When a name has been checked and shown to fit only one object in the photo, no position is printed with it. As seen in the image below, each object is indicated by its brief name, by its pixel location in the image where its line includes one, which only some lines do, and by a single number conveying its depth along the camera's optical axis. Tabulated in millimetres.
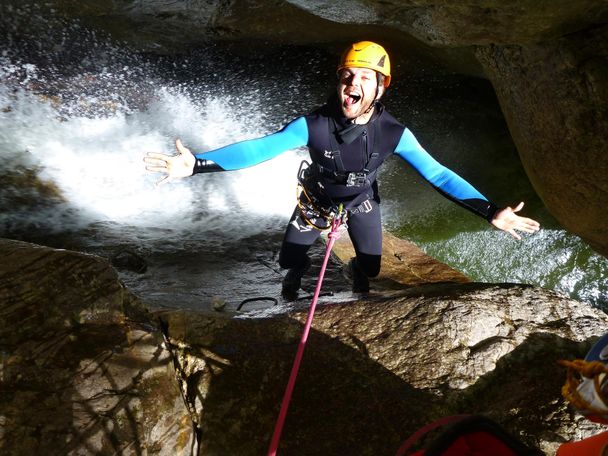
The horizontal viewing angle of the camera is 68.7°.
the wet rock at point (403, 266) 4742
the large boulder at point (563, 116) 3416
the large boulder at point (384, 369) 2193
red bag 1261
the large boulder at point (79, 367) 1909
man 2875
